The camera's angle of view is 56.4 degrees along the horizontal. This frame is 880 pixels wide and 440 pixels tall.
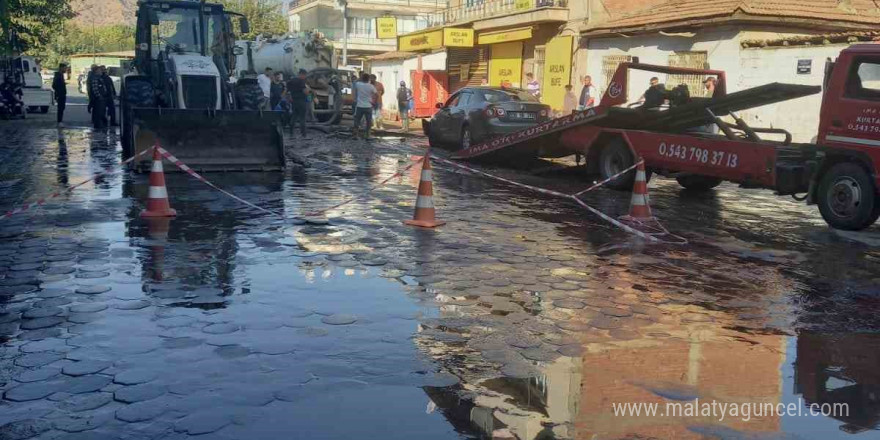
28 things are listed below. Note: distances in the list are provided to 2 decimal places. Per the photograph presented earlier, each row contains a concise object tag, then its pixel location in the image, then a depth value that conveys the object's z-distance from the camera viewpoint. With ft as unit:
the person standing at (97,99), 78.64
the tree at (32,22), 93.92
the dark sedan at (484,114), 61.11
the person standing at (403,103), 102.39
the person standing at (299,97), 79.96
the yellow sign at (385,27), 150.10
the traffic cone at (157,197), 32.27
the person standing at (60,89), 85.46
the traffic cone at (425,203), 32.32
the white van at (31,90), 110.14
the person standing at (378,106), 98.19
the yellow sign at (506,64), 107.96
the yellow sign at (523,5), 98.81
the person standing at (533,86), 88.02
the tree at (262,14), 229.41
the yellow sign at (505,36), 101.19
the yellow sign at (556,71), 95.17
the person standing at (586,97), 75.82
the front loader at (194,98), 45.44
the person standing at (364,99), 75.10
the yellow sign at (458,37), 114.42
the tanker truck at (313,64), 108.06
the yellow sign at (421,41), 123.44
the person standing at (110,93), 78.25
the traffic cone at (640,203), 34.42
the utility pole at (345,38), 142.61
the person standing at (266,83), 83.46
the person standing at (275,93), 84.43
